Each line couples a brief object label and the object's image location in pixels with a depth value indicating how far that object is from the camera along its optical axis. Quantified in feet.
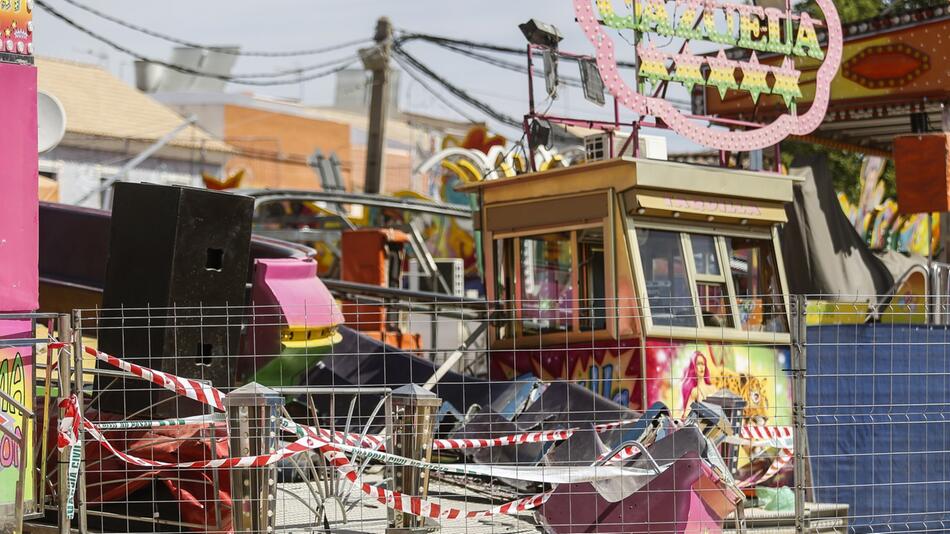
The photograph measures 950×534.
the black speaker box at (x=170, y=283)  57.21
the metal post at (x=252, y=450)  45.65
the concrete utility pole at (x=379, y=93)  161.17
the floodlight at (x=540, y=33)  75.56
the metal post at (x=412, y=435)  48.29
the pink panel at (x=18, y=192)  48.03
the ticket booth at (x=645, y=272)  68.80
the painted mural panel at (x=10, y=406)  47.06
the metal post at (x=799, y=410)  47.83
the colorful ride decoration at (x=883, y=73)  95.35
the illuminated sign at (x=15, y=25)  48.24
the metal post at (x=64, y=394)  45.54
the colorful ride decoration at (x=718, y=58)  71.10
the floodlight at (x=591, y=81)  75.46
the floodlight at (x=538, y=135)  75.46
